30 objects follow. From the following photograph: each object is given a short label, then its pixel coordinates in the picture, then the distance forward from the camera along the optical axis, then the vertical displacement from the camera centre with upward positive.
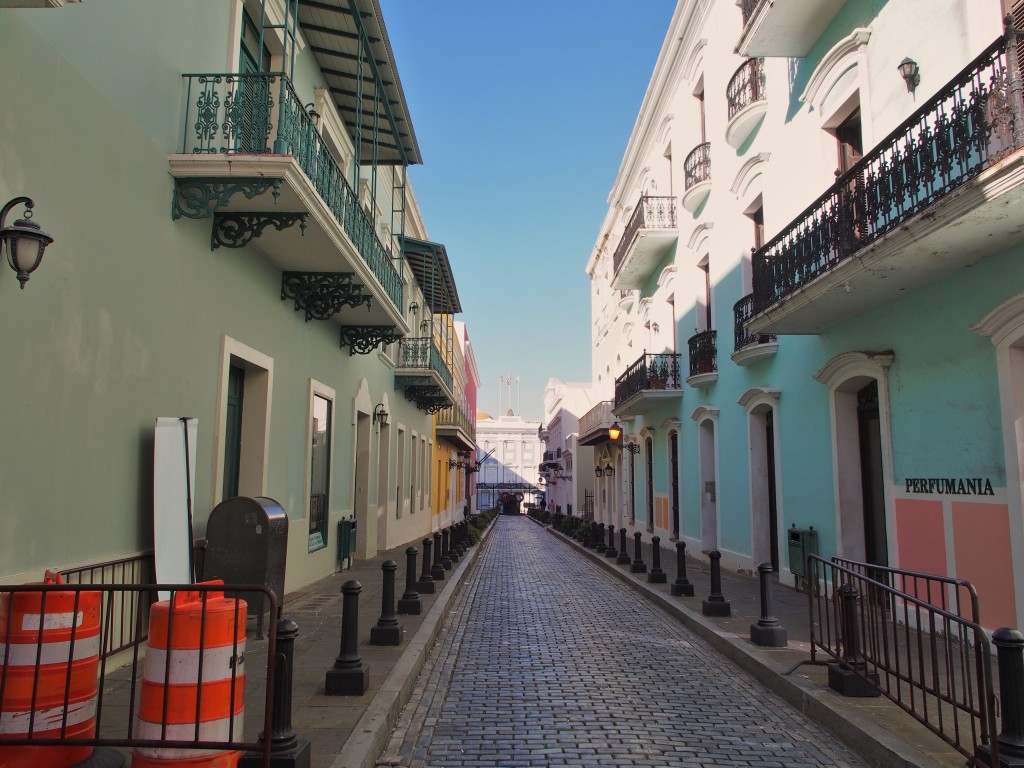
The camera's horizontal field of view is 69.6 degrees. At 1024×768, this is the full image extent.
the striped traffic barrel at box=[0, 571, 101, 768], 3.58 -0.97
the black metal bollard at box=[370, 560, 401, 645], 7.16 -1.42
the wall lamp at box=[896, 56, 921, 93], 8.14 +4.49
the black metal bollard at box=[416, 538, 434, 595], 11.03 -1.52
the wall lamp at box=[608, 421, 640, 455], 21.97 +1.28
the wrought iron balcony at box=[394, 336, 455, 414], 19.45 +2.91
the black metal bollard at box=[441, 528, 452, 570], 14.40 -1.51
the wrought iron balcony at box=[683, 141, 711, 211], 16.02 +6.71
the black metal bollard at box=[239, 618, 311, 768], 3.75 -1.21
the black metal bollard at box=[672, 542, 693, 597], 10.86 -1.53
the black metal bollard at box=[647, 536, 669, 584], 12.41 -1.54
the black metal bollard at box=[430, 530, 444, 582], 12.64 -1.58
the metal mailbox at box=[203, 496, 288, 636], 6.94 -0.60
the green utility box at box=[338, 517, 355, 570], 13.17 -1.10
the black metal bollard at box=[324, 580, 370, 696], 5.39 -1.36
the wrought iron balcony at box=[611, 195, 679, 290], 19.05 +6.34
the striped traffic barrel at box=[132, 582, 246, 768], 3.60 -1.01
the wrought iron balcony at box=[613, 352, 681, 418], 18.74 +2.57
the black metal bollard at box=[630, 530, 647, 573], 14.09 -1.61
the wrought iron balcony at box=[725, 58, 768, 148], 12.77 +6.75
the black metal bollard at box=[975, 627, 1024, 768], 3.54 -1.02
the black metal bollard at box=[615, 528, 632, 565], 15.76 -1.61
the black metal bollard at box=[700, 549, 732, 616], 9.10 -1.49
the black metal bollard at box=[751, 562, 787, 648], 7.27 -1.47
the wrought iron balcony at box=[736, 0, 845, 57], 9.96 +6.33
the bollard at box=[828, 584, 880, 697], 5.43 -1.35
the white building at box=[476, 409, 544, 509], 84.19 +3.35
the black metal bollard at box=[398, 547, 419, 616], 9.10 -1.47
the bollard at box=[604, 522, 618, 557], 17.50 -1.68
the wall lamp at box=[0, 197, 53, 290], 4.41 +1.41
